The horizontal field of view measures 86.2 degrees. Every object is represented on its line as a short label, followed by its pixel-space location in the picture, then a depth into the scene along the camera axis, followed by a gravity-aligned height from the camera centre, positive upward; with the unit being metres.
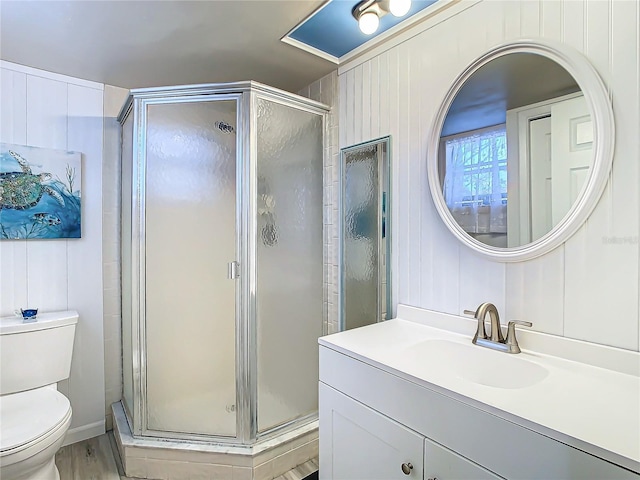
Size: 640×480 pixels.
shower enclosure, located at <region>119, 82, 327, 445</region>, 1.80 -0.13
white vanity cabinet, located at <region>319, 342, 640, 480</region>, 0.73 -0.52
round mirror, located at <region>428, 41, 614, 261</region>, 1.07 +0.31
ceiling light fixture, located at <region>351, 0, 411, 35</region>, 1.45 +0.97
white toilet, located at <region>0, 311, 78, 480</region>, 1.40 -0.81
